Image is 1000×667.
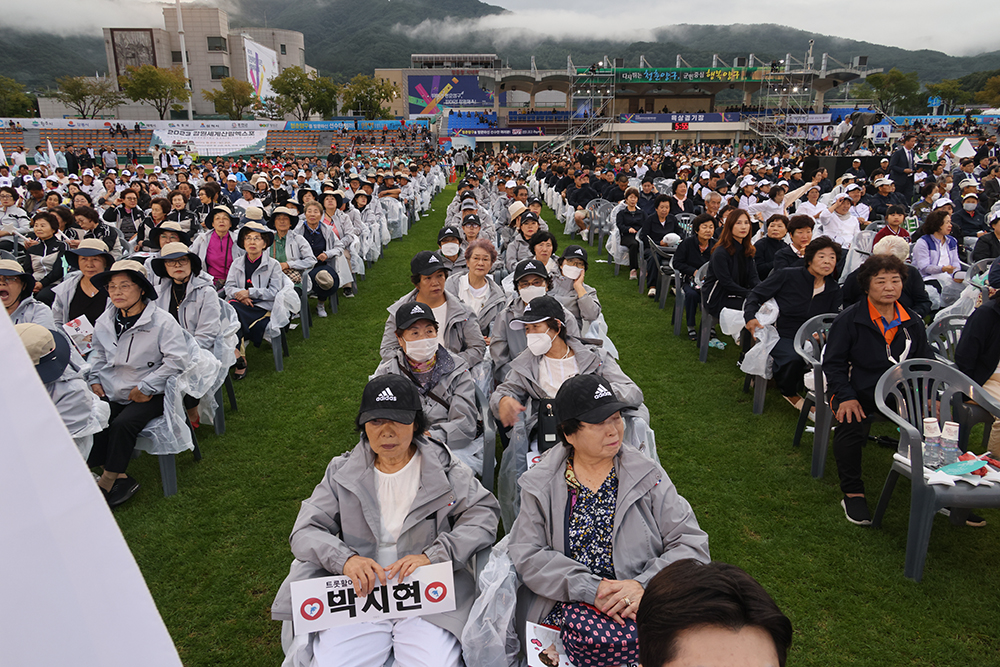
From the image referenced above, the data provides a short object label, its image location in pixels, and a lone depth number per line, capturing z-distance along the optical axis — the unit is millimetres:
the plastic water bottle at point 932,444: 3248
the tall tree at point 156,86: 51281
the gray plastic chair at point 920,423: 3049
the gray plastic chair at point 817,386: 4207
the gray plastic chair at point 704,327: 6417
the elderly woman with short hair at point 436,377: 3686
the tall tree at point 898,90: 69438
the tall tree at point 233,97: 58406
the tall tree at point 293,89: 61219
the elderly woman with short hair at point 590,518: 2326
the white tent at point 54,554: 723
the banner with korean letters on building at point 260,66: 68938
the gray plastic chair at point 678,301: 7371
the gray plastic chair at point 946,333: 4699
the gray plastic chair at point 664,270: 8305
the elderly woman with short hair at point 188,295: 4996
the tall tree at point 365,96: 63688
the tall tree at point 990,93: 69062
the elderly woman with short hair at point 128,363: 4062
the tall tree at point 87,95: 54531
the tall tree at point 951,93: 73938
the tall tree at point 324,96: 62344
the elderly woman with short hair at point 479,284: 5562
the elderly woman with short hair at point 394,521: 2318
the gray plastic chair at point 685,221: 9109
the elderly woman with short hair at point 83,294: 4961
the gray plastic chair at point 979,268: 6172
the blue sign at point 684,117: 53969
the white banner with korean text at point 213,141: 34906
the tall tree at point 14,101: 56406
